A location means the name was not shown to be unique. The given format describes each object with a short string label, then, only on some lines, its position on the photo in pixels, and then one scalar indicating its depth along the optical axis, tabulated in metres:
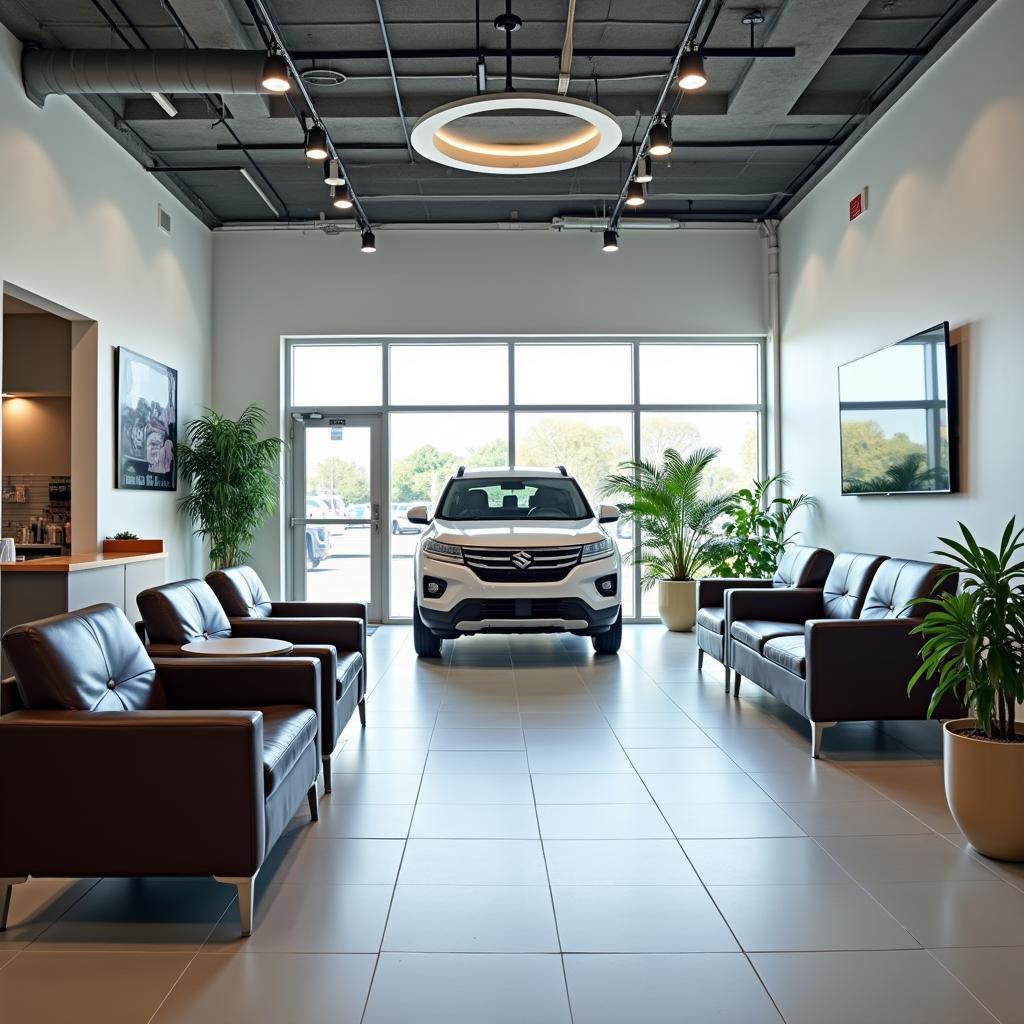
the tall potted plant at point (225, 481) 8.93
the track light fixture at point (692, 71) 4.94
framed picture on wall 7.55
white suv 7.07
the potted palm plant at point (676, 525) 9.22
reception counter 5.39
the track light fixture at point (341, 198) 7.41
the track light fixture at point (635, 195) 7.37
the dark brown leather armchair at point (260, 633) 4.07
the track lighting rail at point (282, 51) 5.16
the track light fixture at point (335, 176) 6.73
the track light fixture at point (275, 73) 5.02
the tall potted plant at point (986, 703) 3.21
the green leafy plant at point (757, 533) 8.82
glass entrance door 10.16
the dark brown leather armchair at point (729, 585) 6.61
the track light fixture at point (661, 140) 5.85
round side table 3.96
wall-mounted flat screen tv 5.71
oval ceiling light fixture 4.83
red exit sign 7.33
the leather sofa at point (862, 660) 4.67
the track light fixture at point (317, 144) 5.95
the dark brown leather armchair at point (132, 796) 2.69
